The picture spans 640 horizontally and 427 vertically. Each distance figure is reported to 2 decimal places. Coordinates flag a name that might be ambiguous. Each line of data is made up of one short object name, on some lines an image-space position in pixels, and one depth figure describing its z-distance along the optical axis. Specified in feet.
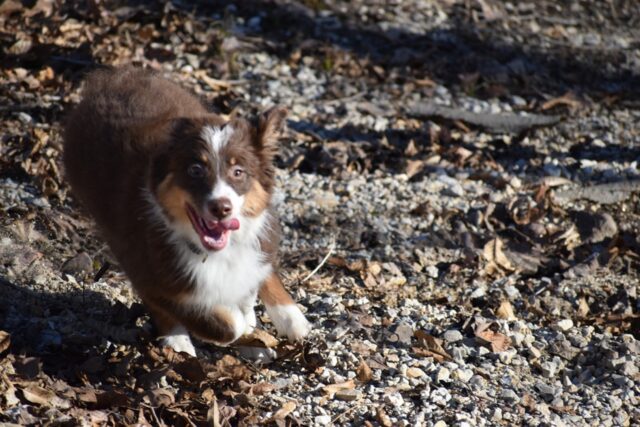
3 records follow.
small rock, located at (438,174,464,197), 52.70
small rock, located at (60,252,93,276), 42.37
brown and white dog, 34.73
